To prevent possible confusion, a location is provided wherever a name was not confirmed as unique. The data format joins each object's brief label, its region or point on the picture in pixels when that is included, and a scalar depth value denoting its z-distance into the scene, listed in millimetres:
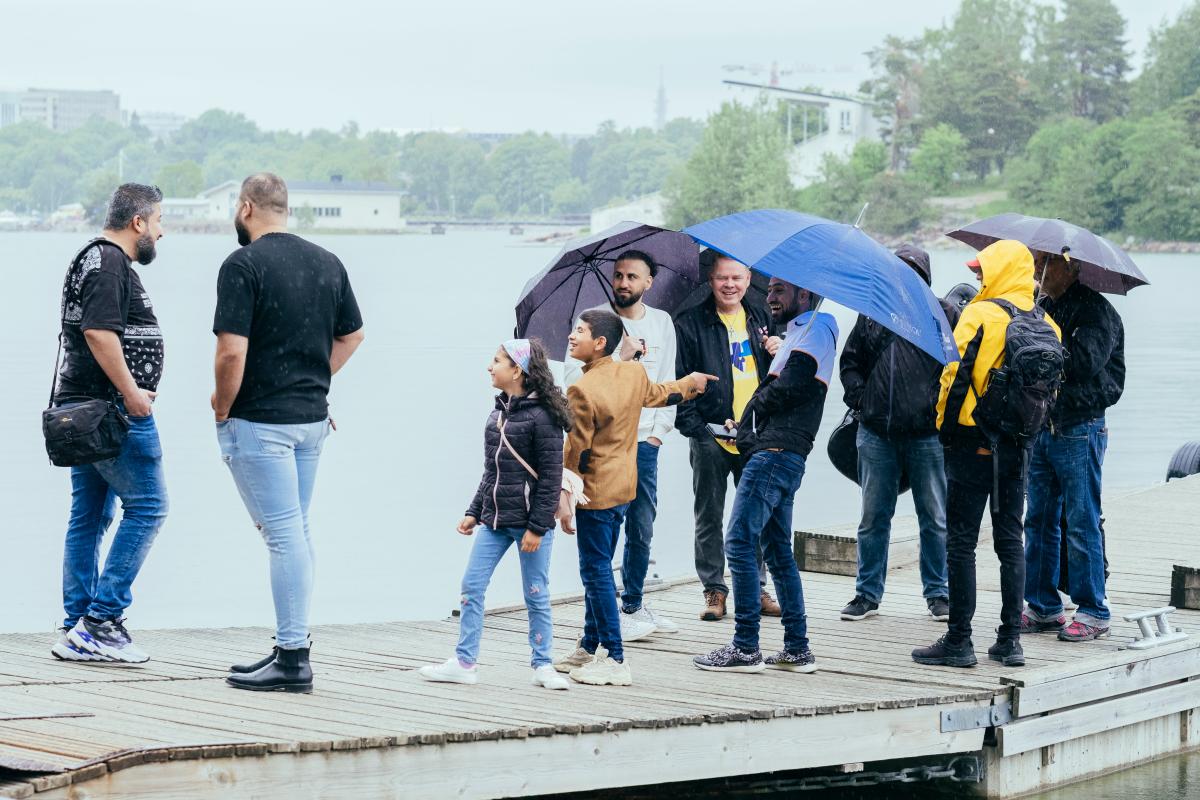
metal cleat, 12890
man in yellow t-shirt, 12808
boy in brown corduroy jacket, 10874
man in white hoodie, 12195
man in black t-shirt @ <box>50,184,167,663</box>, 10697
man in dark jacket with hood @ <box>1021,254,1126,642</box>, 12570
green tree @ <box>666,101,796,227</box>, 178348
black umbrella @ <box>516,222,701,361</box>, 12931
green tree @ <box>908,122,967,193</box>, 188262
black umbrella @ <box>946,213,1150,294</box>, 12413
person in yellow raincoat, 11371
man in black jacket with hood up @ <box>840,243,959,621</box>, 13053
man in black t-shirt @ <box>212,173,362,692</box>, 9798
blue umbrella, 10963
